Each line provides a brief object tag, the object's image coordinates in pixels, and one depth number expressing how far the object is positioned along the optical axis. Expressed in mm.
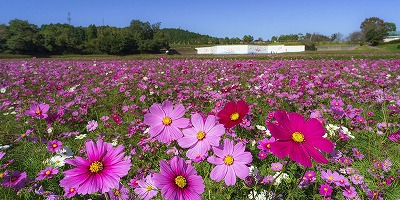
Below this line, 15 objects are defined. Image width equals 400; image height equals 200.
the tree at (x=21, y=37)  40969
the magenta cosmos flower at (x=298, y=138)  684
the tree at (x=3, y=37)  42375
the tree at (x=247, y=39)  112250
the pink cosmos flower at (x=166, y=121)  820
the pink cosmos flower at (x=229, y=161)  782
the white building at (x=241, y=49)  66494
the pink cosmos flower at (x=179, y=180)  687
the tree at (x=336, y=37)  90150
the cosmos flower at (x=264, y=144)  1341
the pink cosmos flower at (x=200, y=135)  784
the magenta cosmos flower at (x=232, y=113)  857
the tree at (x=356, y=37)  67056
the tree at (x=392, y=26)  98556
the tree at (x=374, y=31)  59656
